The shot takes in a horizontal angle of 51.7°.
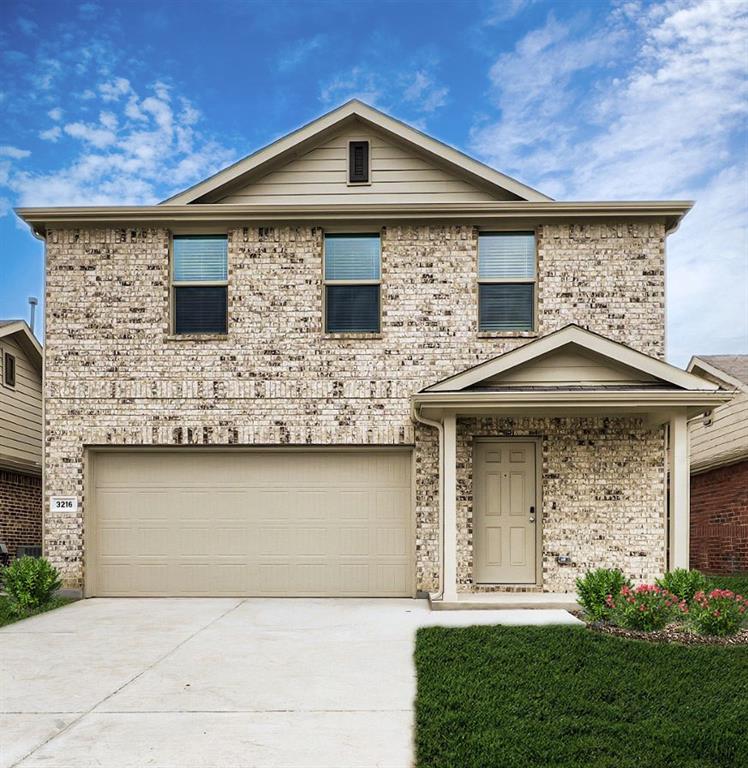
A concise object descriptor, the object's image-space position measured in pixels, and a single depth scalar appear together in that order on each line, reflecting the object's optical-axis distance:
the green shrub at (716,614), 7.83
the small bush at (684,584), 8.83
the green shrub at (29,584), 10.14
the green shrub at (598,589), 8.62
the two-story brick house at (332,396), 10.96
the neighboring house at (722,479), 14.20
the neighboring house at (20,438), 14.85
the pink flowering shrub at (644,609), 8.01
